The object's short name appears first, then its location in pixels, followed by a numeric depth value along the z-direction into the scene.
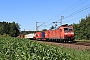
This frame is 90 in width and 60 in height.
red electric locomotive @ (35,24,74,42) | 23.81
